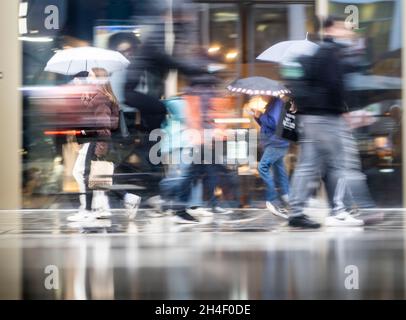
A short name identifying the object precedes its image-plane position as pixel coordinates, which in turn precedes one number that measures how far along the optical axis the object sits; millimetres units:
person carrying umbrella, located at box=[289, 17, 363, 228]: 10094
